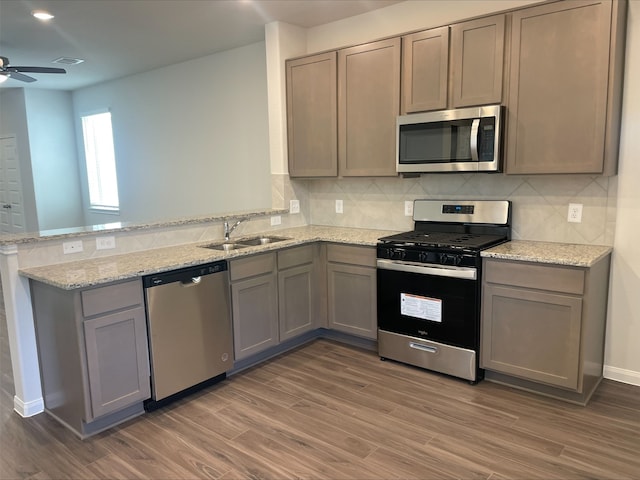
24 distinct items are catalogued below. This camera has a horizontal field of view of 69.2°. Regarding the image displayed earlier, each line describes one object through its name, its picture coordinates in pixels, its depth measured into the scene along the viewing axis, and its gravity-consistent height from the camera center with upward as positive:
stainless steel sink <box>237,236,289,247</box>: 3.72 -0.48
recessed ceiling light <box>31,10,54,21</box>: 3.70 +1.38
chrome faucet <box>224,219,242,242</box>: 3.65 -0.37
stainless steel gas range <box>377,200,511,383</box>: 2.95 -0.72
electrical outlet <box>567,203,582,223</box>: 2.99 -0.25
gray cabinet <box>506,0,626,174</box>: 2.58 +0.51
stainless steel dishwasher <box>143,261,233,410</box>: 2.70 -0.89
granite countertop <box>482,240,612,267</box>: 2.58 -0.46
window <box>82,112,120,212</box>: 7.09 +0.36
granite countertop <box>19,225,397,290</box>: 2.44 -0.47
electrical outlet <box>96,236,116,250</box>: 2.98 -0.37
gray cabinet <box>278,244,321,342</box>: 3.51 -0.86
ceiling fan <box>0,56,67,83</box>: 4.36 +1.12
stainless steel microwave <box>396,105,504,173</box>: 2.94 +0.25
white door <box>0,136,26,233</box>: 7.46 -0.04
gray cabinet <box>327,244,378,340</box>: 3.50 -0.85
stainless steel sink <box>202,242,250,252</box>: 3.45 -0.48
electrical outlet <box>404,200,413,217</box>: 3.79 -0.24
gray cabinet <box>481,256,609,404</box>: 2.61 -0.88
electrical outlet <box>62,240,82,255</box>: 2.83 -0.38
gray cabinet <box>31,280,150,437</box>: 2.41 -0.90
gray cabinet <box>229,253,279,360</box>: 3.16 -0.86
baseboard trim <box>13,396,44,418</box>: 2.74 -1.31
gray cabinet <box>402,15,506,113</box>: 2.93 +0.74
